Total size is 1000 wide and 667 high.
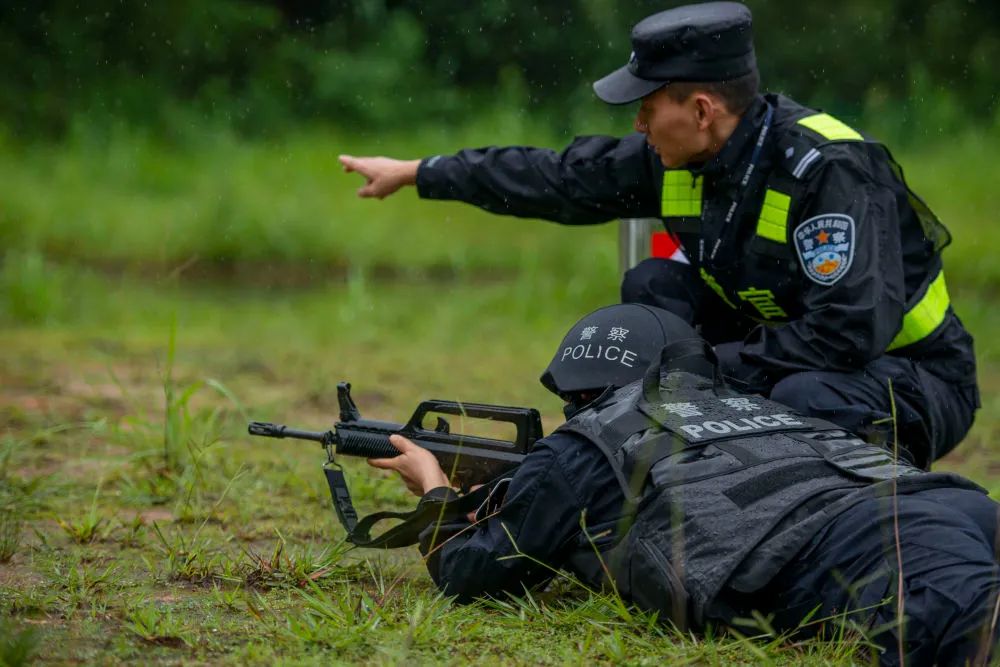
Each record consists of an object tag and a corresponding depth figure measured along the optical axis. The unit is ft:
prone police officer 14.29
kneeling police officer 19.27
